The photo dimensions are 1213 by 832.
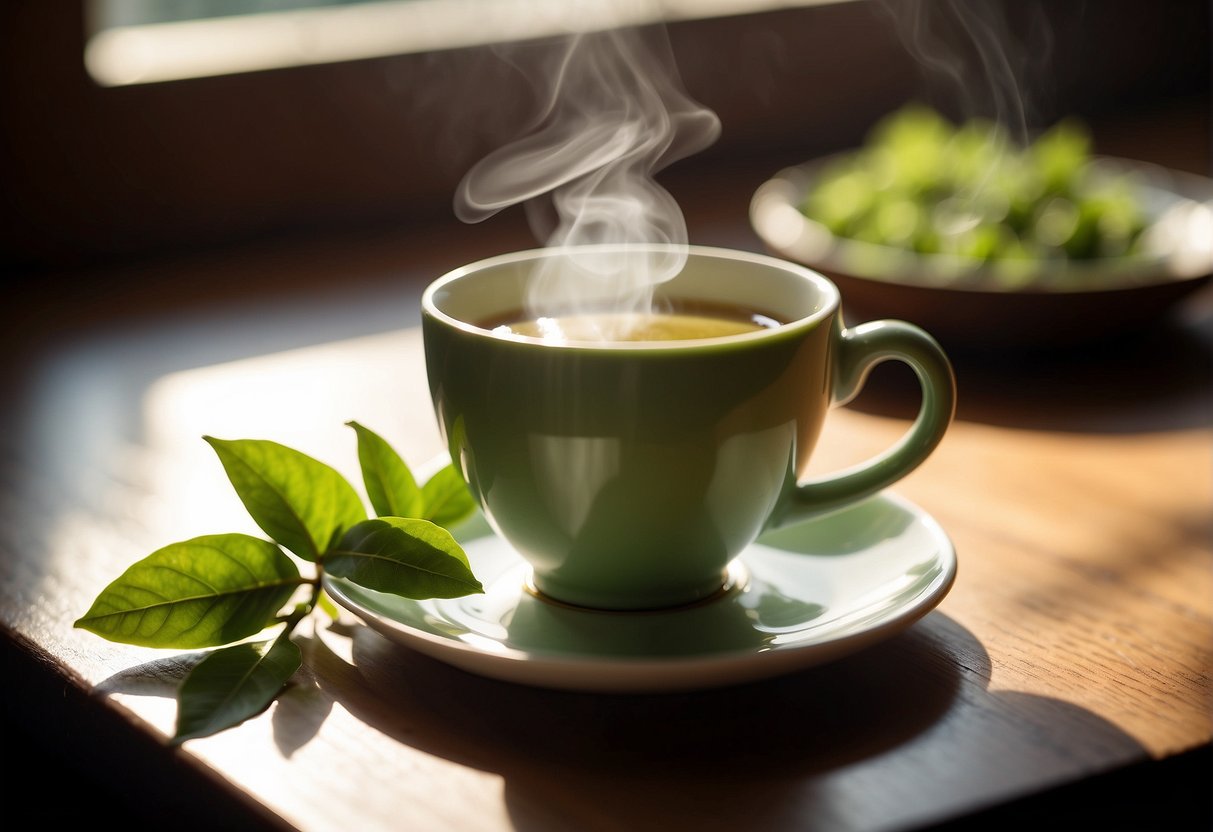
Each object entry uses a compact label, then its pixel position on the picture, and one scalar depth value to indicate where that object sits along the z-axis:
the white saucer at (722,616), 0.44
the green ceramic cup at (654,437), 0.48
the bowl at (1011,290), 0.88
